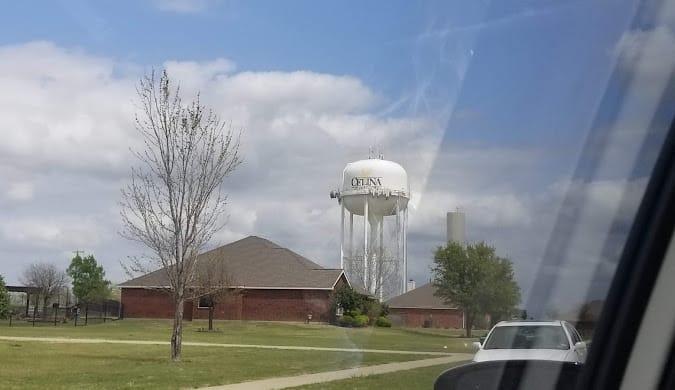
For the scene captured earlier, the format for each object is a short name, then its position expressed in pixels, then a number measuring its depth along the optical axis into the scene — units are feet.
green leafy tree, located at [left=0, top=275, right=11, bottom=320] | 155.53
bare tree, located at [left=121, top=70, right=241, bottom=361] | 70.95
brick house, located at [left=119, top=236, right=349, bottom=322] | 163.32
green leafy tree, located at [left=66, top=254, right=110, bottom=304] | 184.55
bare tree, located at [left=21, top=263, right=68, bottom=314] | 197.88
